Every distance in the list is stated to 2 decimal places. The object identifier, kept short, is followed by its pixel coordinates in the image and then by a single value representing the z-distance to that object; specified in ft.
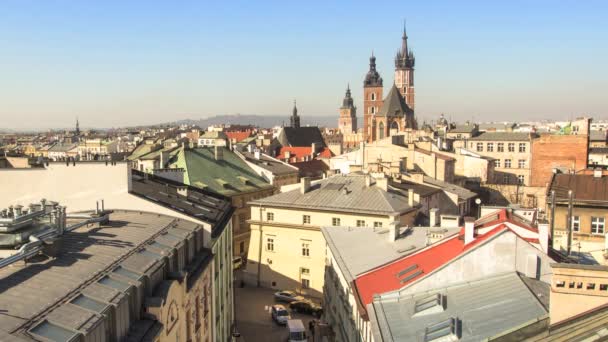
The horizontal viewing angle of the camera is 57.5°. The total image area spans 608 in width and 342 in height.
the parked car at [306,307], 134.10
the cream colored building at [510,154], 251.80
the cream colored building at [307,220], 137.80
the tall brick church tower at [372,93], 576.20
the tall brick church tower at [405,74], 595.06
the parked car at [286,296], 141.46
